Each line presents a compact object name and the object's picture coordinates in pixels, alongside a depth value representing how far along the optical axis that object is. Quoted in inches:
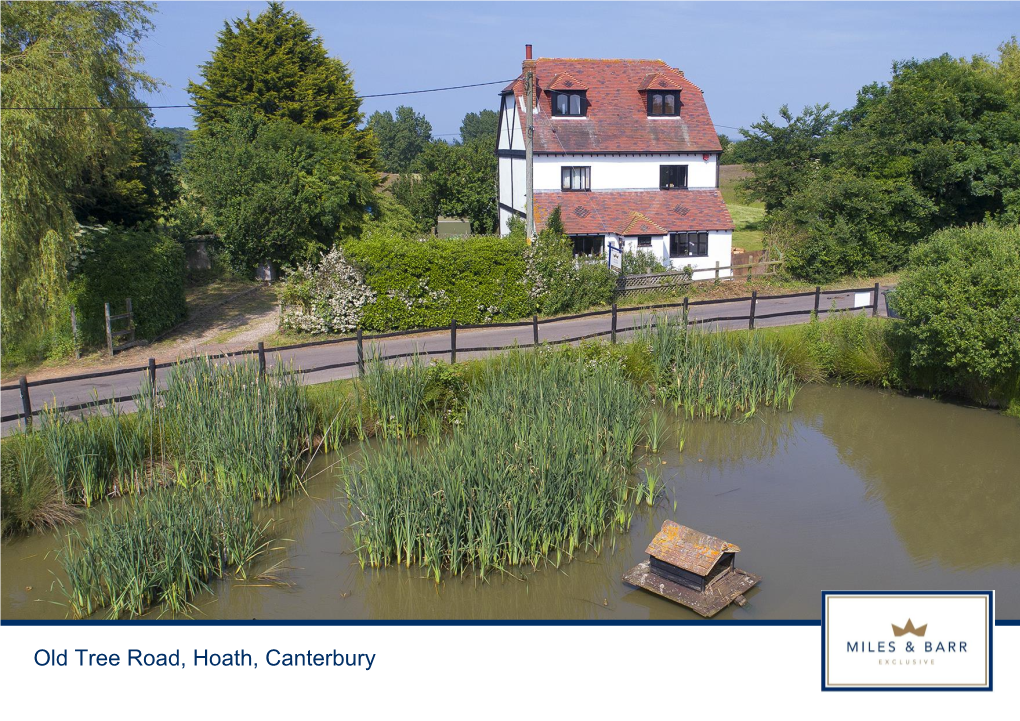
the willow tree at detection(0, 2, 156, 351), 711.1
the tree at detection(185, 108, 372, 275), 1048.8
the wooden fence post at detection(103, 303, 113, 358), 838.0
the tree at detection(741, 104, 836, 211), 1469.0
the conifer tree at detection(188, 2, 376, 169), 1421.0
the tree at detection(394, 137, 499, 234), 1534.2
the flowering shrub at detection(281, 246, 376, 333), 894.4
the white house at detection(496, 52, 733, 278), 1211.2
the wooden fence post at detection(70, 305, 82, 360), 836.7
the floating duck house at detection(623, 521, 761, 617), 373.7
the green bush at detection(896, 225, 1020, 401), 600.1
